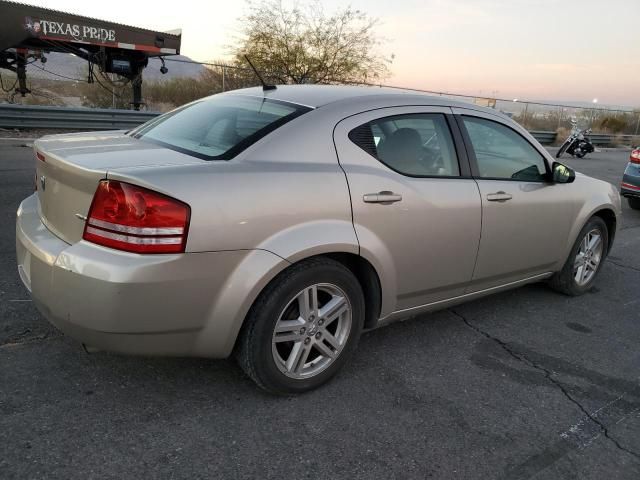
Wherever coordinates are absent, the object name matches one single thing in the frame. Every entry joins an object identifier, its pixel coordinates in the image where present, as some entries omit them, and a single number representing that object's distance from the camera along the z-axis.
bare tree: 20.22
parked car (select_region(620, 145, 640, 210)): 8.37
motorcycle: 18.33
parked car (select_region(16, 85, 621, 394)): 2.31
